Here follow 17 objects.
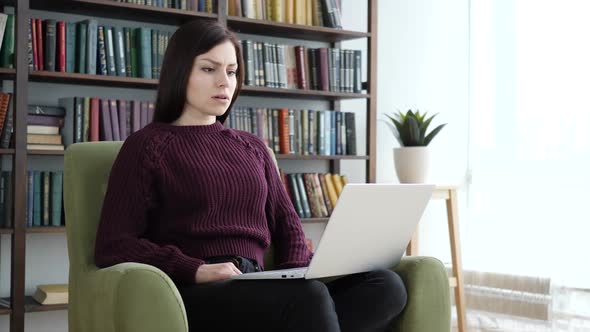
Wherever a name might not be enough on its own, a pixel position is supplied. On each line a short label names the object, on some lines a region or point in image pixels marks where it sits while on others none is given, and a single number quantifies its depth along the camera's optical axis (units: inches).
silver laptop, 69.4
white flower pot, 146.7
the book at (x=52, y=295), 119.7
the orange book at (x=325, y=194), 147.4
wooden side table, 149.2
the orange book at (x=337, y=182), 149.3
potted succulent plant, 146.8
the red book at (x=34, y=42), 119.2
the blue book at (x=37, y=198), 121.0
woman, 72.1
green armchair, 67.9
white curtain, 149.2
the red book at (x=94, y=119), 124.3
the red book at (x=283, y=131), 142.6
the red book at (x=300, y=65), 144.3
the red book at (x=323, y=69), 146.2
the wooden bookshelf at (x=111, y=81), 116.6
